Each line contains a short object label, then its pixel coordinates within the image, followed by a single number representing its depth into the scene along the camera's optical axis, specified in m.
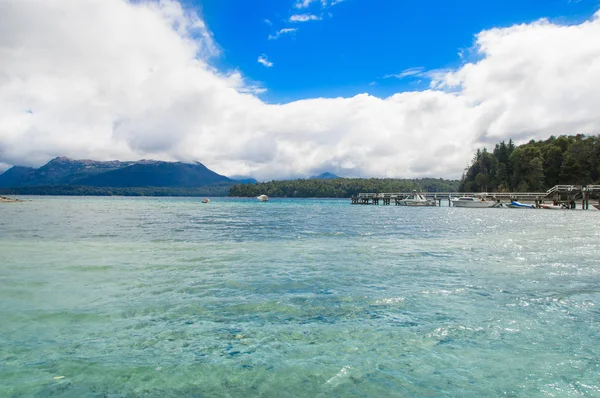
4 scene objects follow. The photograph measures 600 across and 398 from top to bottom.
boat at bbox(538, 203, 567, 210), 89.44
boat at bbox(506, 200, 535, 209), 95.19
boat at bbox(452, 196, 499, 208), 103.00
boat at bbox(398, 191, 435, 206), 117.44
